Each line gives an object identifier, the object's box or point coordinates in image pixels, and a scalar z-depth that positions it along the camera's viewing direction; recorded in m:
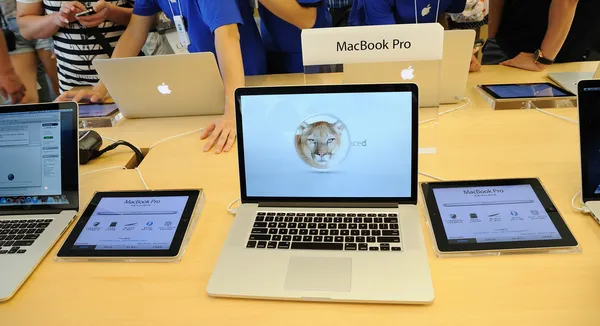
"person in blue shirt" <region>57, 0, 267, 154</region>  1.49
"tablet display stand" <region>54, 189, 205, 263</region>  0.92
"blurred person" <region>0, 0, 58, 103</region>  2.61
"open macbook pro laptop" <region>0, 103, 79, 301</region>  1.07
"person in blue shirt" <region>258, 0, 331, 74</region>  1.72
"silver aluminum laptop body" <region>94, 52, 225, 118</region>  1.46
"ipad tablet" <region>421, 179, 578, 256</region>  0.87
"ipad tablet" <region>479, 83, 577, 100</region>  1.49
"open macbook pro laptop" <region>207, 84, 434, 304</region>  0.91
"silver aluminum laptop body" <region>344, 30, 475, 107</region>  1.26
